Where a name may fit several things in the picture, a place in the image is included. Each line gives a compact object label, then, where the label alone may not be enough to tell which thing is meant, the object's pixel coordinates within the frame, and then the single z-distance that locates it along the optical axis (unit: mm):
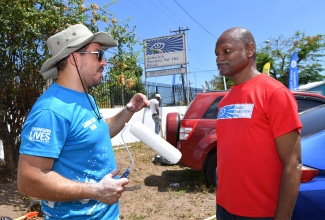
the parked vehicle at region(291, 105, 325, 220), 2324
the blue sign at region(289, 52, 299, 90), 18844
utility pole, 20136
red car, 5691
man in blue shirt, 1591
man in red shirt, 1849
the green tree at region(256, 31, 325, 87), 31891
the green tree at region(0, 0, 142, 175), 5484
